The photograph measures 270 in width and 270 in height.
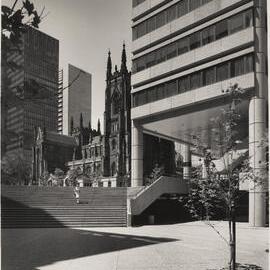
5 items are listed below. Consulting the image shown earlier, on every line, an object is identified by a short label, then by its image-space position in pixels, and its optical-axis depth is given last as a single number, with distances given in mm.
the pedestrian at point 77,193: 38469
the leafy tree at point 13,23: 6891
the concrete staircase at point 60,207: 33438
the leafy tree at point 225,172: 15352
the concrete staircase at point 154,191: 35656
